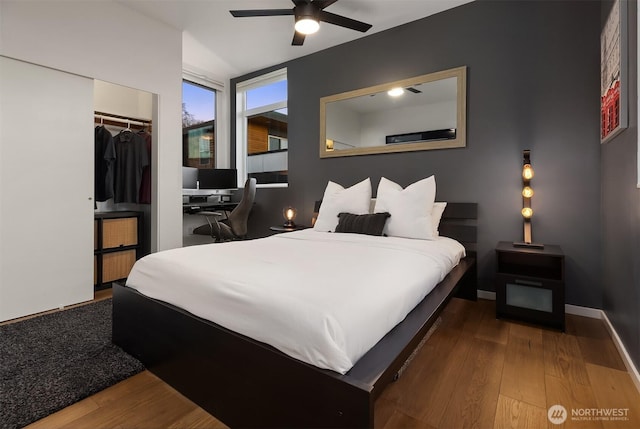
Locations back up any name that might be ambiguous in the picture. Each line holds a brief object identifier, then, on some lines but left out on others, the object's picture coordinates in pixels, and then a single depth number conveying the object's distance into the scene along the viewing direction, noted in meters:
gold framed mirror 3.04
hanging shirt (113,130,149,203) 3.50
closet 3.21
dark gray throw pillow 2.69
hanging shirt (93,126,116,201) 3.33
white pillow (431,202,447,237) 2.79
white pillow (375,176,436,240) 2.59
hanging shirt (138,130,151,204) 3.57
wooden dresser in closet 3.12
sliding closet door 2.38
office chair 3.77
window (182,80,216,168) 4.71
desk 4.17
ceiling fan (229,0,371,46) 2.57
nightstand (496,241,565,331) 2.20
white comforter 1.07
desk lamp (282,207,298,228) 3.98
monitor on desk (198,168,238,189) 4.52
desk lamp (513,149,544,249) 2.55
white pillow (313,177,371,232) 3.02
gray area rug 1.43
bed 0.98
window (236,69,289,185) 4.52
